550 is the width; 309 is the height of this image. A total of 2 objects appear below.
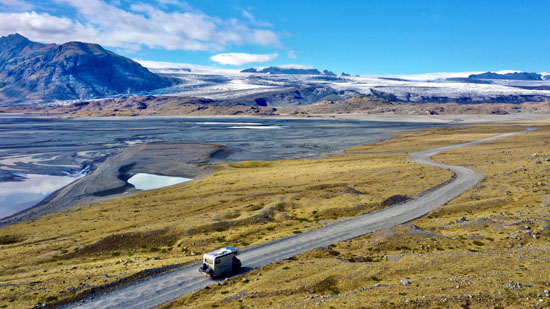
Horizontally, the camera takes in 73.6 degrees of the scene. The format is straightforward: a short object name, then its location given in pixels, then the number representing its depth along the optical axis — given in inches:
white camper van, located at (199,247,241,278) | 1192.9
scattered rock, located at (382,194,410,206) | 2063.2
